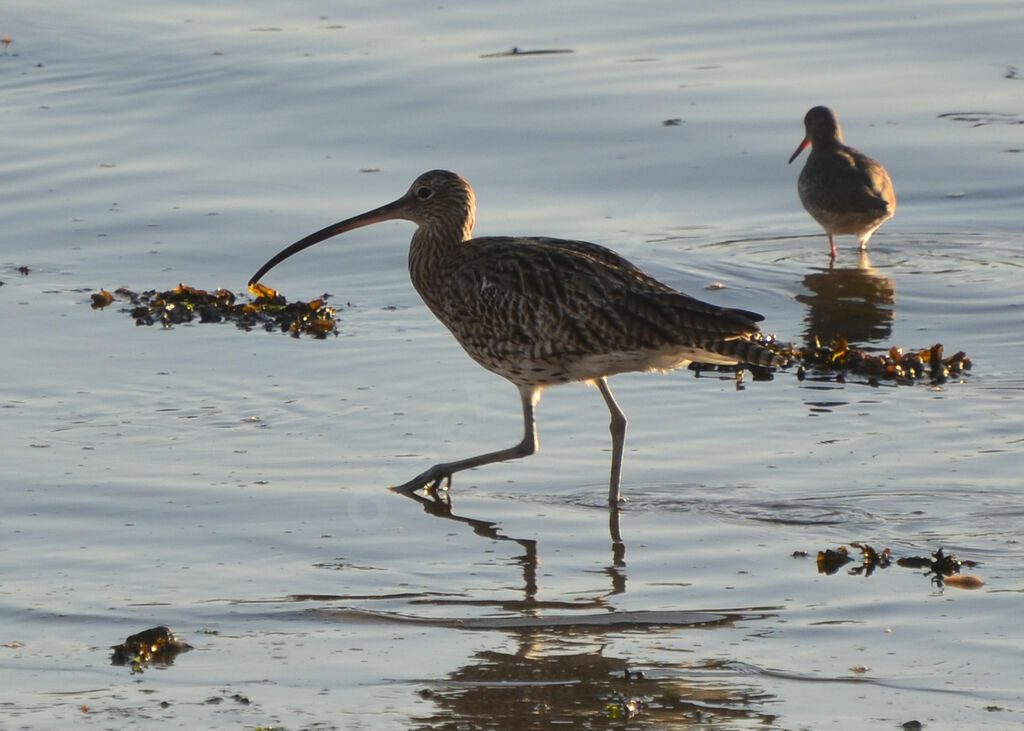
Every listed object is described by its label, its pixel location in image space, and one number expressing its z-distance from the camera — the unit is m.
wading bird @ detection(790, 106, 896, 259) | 24.39
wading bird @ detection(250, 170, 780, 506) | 15.01
